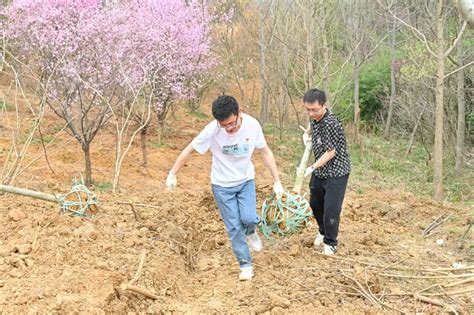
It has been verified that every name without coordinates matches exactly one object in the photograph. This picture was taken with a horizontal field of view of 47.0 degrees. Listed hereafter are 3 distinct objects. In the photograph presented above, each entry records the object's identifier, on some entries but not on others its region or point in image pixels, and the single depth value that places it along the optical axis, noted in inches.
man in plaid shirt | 178.9
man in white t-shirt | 161.6
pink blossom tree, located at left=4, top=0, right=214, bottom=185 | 371.5
